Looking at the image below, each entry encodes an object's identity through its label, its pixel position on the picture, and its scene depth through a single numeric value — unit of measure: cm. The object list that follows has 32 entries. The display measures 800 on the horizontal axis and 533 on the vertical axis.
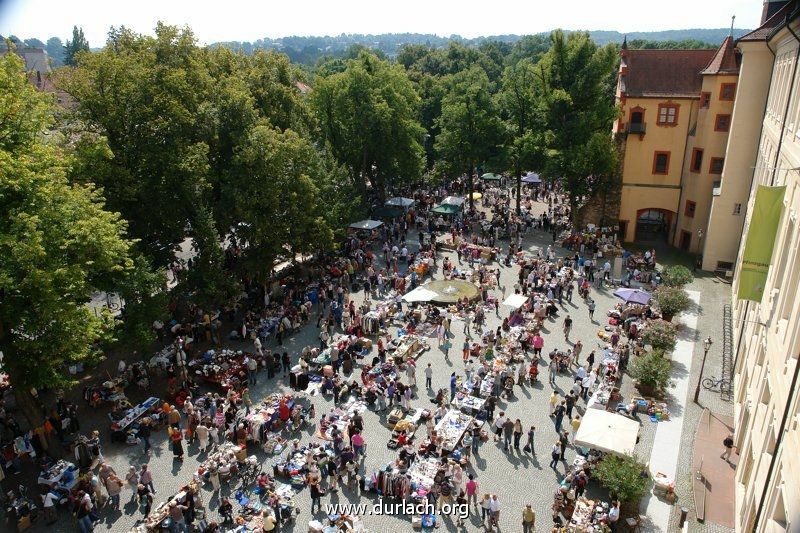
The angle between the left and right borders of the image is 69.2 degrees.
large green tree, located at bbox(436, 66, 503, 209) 4600
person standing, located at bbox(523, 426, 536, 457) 2009
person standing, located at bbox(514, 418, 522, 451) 2031
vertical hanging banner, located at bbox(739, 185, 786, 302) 1812
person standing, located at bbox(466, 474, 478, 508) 1769
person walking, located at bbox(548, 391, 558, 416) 2208
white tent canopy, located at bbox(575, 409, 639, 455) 1852
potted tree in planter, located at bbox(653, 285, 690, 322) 2969
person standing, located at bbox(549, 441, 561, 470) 1938
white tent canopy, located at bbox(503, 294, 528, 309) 3042
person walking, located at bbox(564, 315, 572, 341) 2815
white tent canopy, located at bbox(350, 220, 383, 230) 4028
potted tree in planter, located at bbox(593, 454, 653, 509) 1688
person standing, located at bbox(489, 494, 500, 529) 1673
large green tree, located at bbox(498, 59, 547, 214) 4322
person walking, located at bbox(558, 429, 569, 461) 1969
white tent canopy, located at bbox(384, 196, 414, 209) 4641
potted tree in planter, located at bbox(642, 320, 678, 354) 2595
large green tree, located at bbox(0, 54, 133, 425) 1758
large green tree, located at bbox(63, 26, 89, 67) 13112
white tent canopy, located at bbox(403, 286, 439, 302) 3145
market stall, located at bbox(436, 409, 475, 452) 2022
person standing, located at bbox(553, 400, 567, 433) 2120
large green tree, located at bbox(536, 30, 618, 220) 4081
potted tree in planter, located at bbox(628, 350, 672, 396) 2347
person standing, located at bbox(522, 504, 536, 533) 1652
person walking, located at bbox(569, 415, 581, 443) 2078
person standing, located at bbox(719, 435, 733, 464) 2003
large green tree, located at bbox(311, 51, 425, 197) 4369
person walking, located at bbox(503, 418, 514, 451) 2062
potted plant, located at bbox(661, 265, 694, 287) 3256
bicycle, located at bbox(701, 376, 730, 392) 2427
